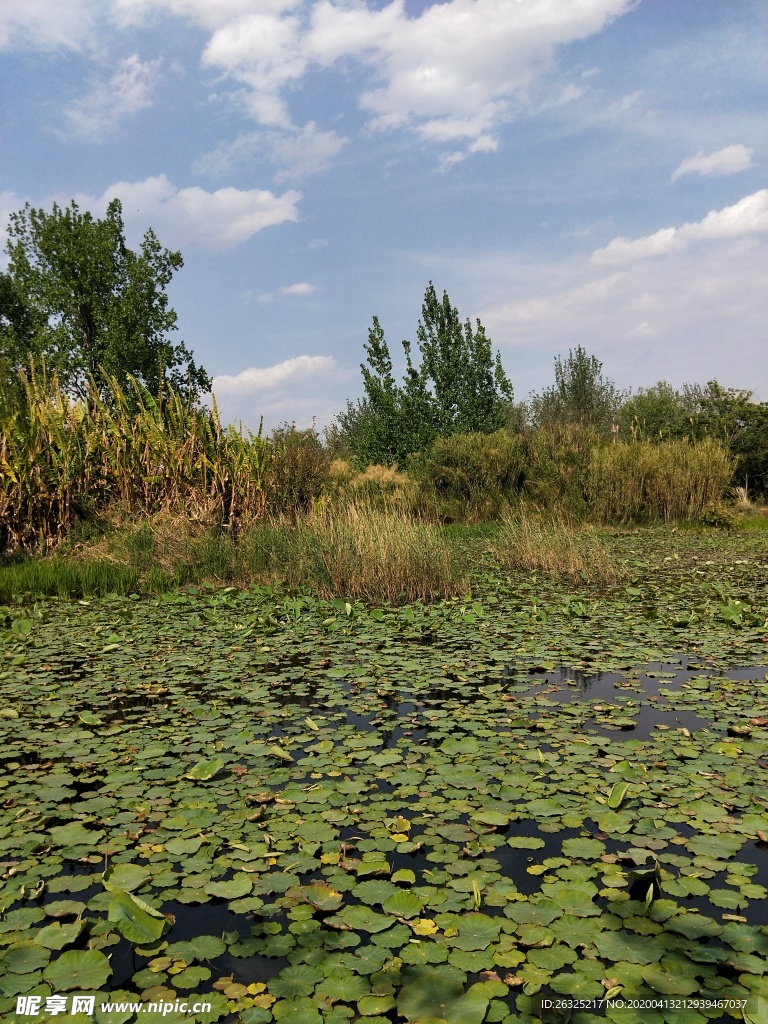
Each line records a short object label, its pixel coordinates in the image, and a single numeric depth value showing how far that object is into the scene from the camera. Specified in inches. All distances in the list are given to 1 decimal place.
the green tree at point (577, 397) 1407.5
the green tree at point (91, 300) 1097.4
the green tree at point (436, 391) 1115.3
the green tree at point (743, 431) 868.0
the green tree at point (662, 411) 967.6
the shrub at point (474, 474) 713.0
